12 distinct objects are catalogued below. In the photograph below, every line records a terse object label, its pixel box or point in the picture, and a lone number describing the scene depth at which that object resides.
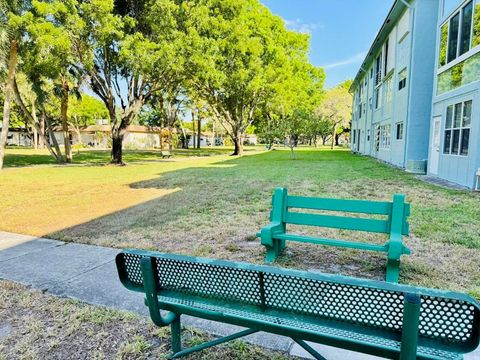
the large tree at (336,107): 48.25
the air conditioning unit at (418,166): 14.31
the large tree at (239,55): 19.59
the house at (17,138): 66.61
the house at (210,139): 80.94
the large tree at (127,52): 16.20
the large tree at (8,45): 15.51
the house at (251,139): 98.26
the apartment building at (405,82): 14.41
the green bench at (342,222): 3.68
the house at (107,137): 56.78
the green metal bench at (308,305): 1.40
